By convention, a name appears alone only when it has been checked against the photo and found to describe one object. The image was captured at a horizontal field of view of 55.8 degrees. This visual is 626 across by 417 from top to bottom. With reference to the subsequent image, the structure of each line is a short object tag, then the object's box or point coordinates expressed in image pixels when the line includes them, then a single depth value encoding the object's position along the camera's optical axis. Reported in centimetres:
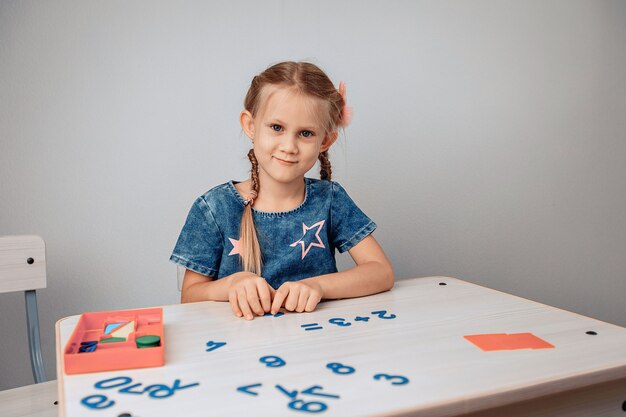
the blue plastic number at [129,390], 61
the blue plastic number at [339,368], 66
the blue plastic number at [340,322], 86
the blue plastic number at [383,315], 89
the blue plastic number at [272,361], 68
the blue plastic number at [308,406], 57
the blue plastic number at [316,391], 60
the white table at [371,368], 59
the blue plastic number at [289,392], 60
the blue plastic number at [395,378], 63
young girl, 113
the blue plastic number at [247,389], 60
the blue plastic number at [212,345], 75
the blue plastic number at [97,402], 57
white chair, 114
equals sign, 84
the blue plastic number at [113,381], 63
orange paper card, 75
